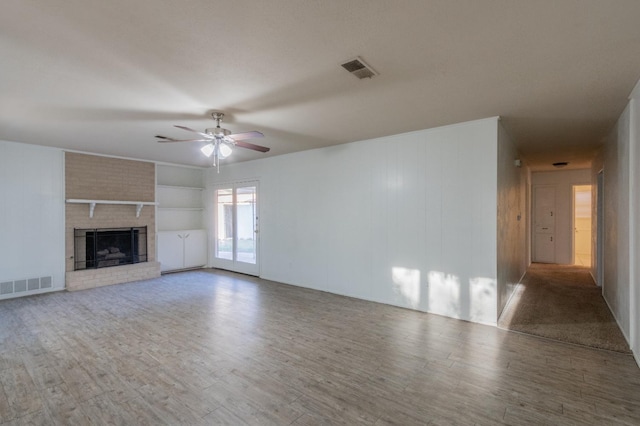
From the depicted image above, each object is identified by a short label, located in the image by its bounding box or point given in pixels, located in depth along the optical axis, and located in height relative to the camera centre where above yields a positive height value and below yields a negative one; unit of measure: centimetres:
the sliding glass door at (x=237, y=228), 696 -35
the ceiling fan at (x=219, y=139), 352 +88
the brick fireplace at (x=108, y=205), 583 +20
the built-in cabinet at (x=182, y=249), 718 -86
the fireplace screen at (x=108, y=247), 600 -68
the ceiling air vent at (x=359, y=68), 243 +119
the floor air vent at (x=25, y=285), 512 -121
